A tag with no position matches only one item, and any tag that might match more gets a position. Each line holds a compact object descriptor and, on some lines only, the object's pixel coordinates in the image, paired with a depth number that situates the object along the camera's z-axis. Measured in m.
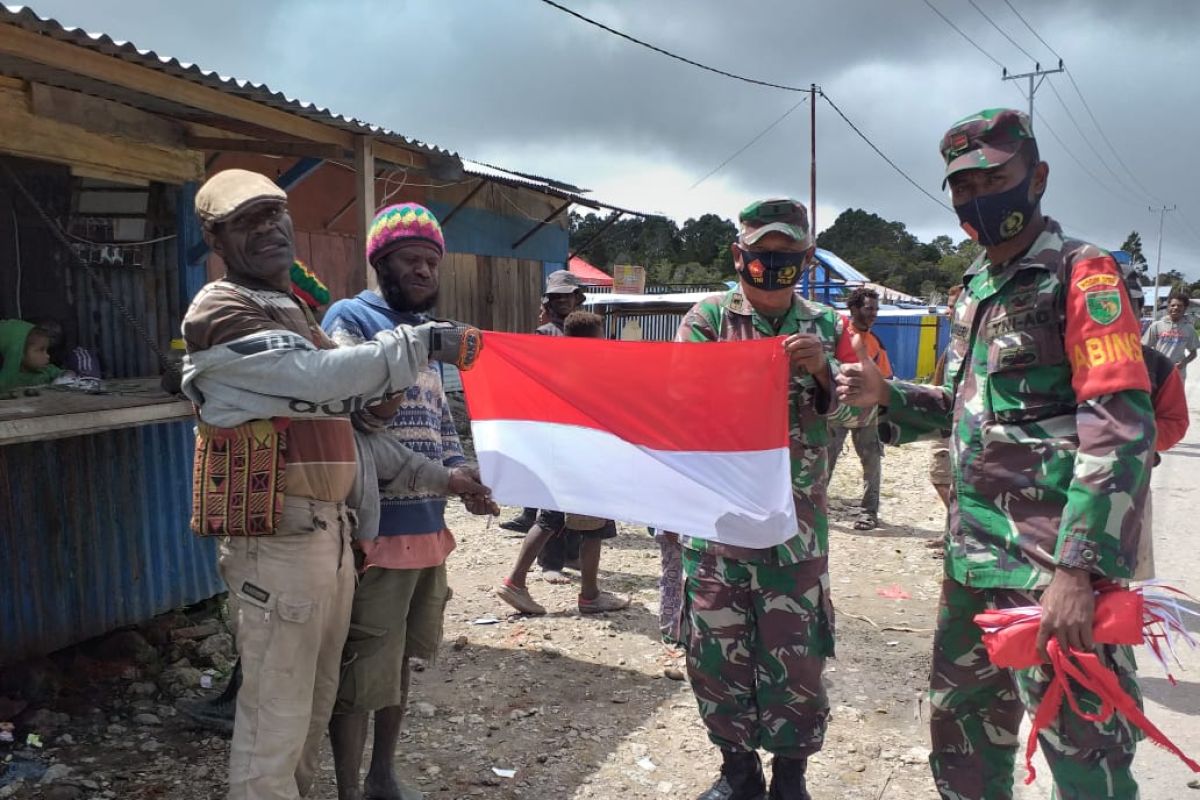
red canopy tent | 27.89
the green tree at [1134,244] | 76.99
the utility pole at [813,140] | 20.77
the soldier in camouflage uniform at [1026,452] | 2.03
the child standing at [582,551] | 5.21
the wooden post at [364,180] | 5.54
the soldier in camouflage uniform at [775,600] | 2.95
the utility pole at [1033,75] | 32.52
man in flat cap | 2.17
